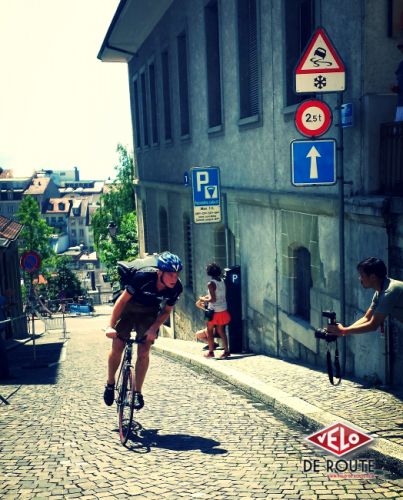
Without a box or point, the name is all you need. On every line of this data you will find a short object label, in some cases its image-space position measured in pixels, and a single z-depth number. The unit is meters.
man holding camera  4.47
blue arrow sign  7.00
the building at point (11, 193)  124.38
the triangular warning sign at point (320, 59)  6.76
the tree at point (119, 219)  45.47
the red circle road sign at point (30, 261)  13.00
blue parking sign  11.73
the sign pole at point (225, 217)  12.45
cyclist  5.29
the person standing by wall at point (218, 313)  10.17
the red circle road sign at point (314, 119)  7.27
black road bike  5.30
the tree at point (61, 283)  78.19
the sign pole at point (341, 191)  6.82
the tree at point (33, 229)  73.38
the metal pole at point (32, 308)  12.00
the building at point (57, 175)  137.12
